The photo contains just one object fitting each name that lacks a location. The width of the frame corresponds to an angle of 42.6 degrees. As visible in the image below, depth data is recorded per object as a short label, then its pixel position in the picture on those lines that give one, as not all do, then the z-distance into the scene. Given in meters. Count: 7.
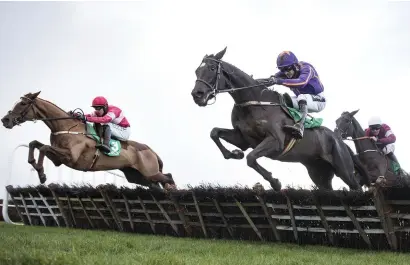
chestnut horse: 9.26
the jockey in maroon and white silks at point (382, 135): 10.03
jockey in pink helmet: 9.73
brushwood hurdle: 6.72
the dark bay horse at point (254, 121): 7.05
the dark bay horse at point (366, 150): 9.84
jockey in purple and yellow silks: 7.62
